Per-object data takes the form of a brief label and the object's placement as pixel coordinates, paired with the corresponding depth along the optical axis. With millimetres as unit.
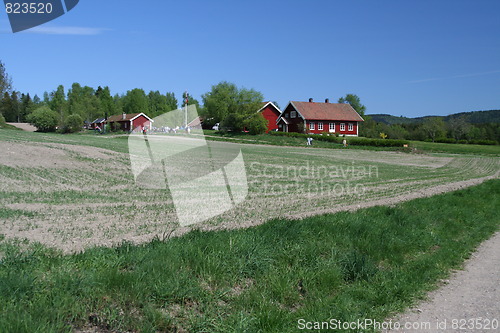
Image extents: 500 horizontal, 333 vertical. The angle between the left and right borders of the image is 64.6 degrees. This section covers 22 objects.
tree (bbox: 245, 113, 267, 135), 75250
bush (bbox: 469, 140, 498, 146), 80750
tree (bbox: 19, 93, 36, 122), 127819
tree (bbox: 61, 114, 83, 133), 82125
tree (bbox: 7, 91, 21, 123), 123875
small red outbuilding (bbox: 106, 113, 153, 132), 76738
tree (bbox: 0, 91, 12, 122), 106812
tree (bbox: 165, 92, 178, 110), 148350
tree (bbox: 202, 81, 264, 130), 78938
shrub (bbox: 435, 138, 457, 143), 86731
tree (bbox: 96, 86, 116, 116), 104238
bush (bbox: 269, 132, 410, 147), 59875
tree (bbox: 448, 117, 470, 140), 89688
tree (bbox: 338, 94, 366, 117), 142500
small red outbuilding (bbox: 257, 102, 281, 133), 91438
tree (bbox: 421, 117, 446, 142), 91750
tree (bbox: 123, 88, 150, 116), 88625
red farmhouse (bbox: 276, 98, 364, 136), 84500
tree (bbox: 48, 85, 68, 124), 86900
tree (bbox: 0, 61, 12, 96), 71312
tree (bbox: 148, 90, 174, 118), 129000
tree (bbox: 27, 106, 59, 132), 84250
